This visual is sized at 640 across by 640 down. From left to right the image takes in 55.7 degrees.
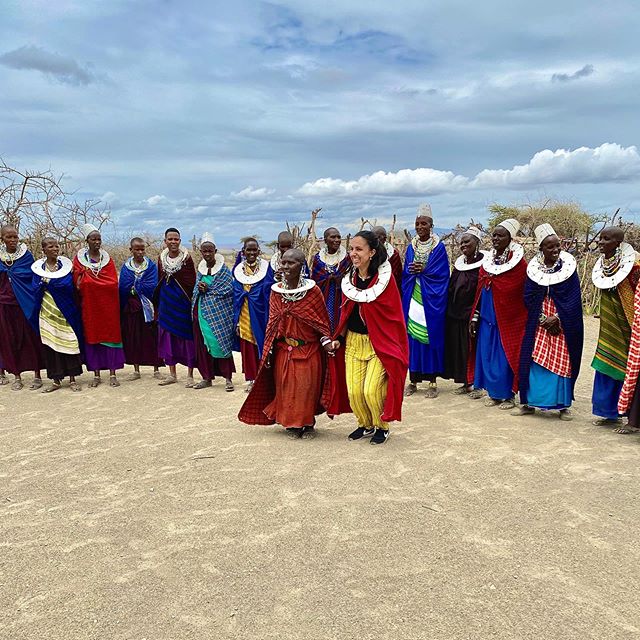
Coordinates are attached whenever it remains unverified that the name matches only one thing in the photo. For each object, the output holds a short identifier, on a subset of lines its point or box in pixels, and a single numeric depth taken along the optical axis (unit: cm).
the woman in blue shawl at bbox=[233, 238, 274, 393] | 708
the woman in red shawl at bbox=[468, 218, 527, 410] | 632
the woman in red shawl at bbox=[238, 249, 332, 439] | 520
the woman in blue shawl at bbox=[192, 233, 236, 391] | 742
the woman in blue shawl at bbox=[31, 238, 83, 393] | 748
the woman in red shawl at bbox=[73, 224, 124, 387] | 773
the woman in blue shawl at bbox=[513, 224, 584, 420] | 584
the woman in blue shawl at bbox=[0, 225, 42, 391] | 748
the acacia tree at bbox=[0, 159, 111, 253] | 987
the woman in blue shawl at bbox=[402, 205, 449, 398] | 707
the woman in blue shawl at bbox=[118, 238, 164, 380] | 792
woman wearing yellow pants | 494
